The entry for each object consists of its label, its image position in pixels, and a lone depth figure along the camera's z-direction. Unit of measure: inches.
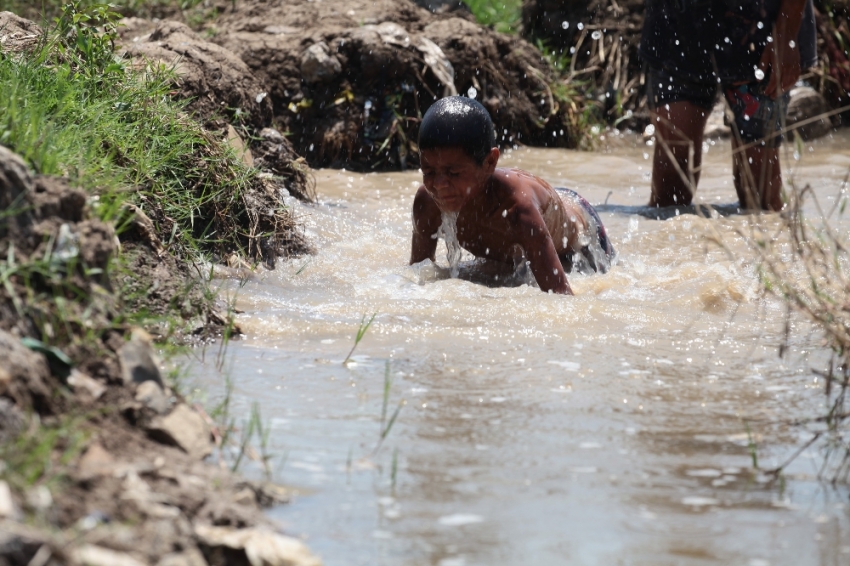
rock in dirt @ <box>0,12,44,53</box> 366.9
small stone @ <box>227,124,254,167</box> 386.9
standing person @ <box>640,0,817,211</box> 477.4
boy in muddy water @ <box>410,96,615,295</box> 339.6
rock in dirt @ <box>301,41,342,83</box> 555.5
